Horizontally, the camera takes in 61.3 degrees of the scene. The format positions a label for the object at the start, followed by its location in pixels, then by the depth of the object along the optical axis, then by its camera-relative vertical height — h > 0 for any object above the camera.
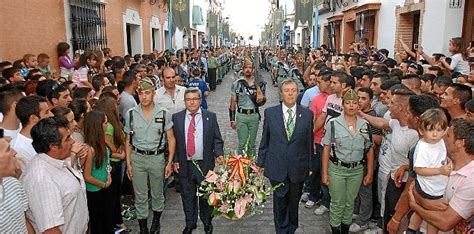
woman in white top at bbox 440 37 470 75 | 7.38 -0.16
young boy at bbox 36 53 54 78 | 7.66 -0.22
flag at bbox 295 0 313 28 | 16.17 +1.65
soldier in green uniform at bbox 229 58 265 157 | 6.86 -0.96
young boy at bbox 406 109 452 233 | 3.04 -0.84
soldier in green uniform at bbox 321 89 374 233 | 4.41 -1.17
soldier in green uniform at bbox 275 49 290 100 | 11.81 -0.60
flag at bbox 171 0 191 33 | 17.06 +1.64
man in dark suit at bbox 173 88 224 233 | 4.71 -1.13
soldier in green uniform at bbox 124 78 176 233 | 4.70 -1.10
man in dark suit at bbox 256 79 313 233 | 4.46 -1.08
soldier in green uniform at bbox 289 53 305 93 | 9.61 -0.52
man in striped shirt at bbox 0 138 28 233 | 2.50 -0.93
